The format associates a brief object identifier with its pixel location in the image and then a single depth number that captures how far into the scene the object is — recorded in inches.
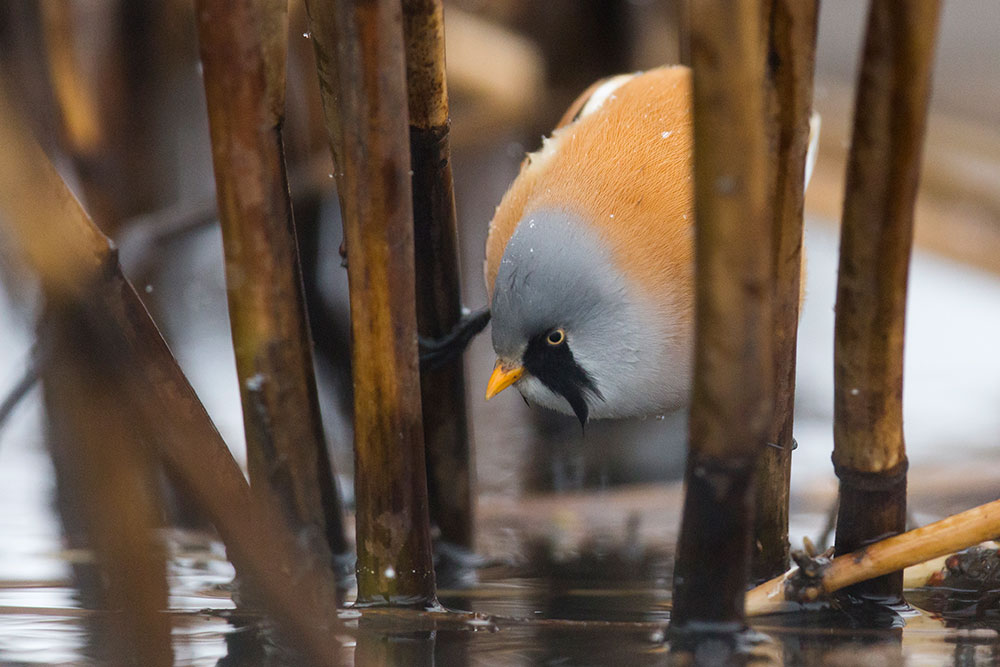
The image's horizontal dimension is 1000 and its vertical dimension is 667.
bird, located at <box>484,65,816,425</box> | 136.1
